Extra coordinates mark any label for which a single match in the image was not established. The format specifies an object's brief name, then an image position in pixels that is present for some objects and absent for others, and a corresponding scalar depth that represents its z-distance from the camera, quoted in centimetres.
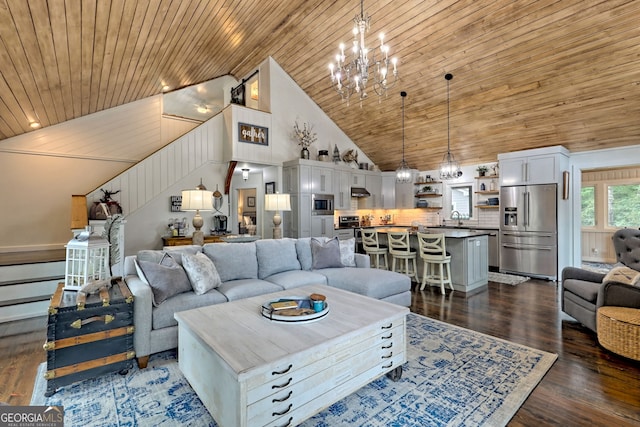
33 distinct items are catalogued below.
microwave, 679
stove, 778
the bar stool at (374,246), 571
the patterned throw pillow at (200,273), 304
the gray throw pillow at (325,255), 421
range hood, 775
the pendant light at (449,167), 523
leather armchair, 289
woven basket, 257
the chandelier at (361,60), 305
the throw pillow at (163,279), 276
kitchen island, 498
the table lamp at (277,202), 434
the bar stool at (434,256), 489
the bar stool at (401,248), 536
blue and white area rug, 193
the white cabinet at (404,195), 847
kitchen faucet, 771
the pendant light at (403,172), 567
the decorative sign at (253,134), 620
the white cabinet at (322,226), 679
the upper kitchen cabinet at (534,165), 586
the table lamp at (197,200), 376
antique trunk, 221
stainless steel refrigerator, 593
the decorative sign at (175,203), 598
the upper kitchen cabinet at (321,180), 680
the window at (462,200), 769
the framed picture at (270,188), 696
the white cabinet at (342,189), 732
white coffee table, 163
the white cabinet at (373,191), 823
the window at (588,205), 819
